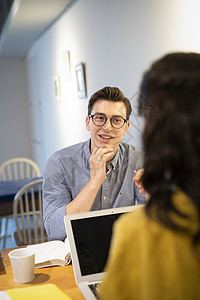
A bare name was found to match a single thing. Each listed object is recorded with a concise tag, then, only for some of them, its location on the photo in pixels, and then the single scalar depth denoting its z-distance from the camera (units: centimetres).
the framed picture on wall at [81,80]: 204
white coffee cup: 92
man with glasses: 131
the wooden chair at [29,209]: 226
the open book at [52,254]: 103
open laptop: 88
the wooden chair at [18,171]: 320
